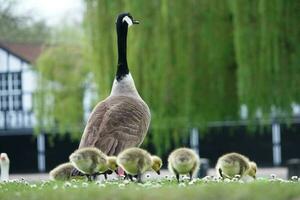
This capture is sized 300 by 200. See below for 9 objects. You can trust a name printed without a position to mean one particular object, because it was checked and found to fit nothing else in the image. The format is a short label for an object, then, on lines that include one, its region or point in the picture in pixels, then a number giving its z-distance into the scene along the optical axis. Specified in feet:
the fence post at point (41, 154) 299.79
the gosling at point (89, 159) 54.24
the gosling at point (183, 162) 55.21
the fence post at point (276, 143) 274.36
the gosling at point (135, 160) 52.75
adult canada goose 66.23
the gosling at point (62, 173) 62.64
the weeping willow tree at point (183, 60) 168.76
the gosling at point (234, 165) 56.34
